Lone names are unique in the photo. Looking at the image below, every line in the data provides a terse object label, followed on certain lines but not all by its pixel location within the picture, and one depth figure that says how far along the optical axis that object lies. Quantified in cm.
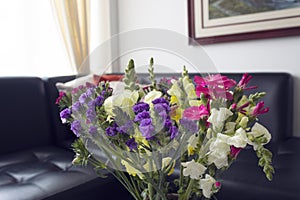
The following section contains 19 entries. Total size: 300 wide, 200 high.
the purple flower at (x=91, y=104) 58
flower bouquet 55
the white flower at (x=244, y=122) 57
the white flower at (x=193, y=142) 58
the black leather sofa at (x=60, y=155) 119
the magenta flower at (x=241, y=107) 58
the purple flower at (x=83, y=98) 59
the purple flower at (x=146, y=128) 51
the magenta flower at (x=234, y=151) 57
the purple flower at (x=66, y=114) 61
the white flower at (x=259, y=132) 57
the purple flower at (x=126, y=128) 55
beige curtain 245
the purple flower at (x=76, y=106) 58
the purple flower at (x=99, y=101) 58
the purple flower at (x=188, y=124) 55
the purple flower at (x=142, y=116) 53
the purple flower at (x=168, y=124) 52
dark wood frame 183
